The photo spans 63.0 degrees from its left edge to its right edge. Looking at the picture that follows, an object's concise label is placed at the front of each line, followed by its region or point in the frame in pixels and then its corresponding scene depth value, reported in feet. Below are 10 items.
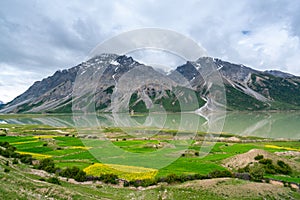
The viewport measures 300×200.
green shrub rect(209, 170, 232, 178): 94.52
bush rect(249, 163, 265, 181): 91.83
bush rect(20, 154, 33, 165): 121.49
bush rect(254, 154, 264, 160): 108.99
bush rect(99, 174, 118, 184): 93.23
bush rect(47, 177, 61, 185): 85.97
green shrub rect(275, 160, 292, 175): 101.03
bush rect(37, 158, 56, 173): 107.80
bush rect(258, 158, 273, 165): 105.27
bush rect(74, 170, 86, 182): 96.43
